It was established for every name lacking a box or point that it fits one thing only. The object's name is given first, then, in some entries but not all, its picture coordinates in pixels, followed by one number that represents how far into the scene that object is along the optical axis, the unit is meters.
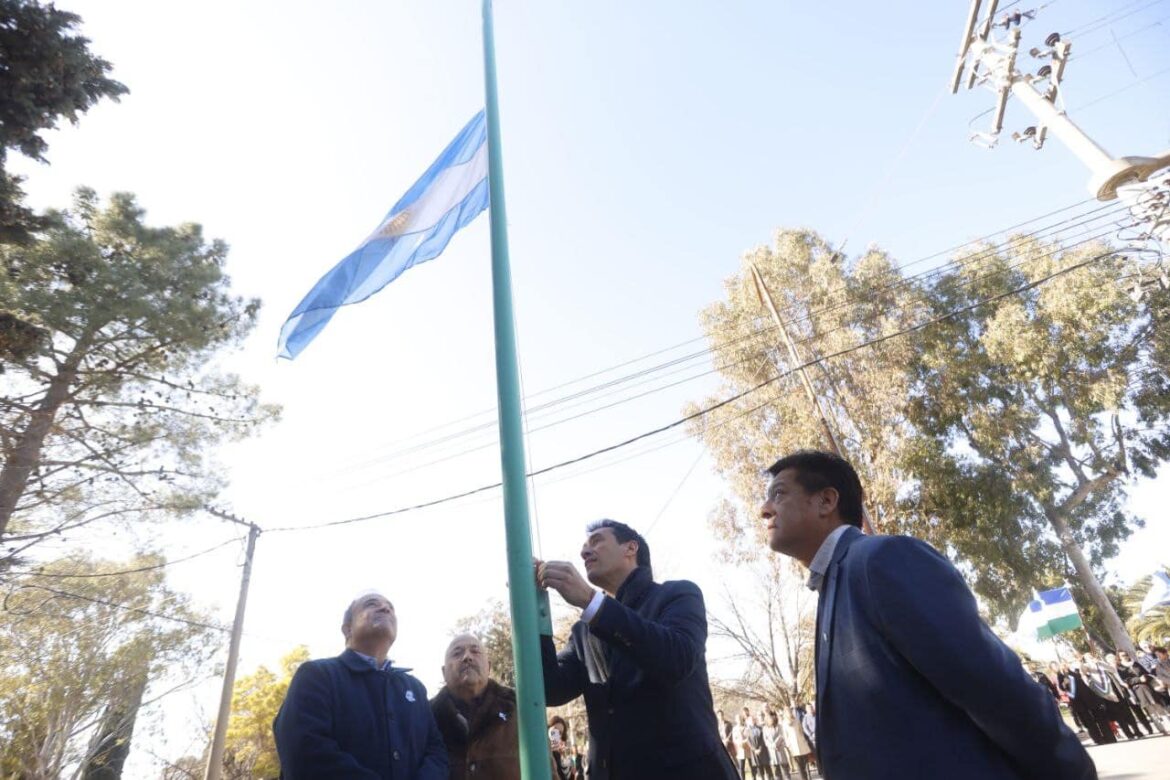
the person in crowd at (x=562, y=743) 6.94
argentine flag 4.11
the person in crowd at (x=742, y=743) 15.61
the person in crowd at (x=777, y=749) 14.05
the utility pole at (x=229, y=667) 11.17
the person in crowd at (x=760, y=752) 14.58
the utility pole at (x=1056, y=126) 8.34
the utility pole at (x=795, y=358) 10.19
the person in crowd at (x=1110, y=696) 10.55
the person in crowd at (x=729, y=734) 15.80
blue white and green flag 11.91
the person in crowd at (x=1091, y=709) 10.70
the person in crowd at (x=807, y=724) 11.94
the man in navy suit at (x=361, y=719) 2.36
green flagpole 1.75
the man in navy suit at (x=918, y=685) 1.23
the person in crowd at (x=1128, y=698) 10.72
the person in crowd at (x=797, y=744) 12.44
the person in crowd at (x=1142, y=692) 10.88
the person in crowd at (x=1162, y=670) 10.64
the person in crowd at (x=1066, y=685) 11.34
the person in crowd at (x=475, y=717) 3.05
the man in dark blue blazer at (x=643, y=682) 2.06
